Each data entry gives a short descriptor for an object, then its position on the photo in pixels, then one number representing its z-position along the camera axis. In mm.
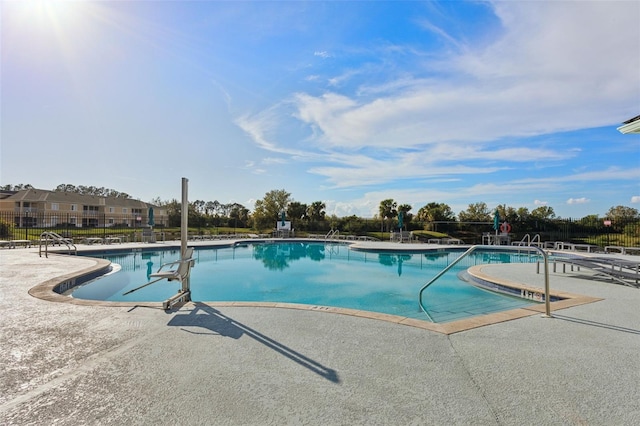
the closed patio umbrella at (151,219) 18891
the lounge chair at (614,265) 6551
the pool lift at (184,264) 4893
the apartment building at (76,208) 36375
